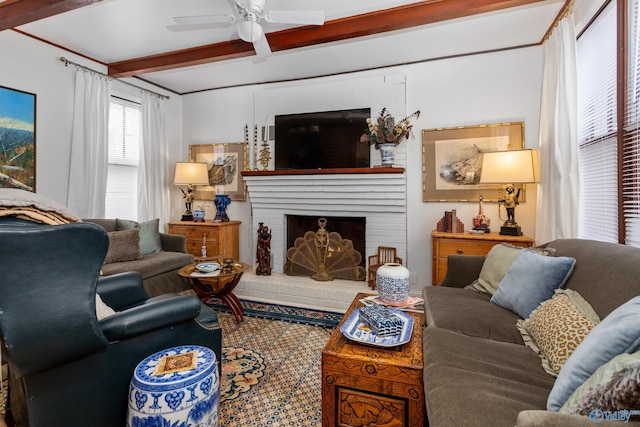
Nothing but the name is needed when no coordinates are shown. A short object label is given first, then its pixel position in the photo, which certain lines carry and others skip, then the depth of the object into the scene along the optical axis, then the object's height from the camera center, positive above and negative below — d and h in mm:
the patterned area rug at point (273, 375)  1636 -1010
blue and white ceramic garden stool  1233 -710
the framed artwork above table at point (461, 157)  3236 +611
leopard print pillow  1252 -475
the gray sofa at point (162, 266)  2953 -508
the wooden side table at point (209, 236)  3926 -287
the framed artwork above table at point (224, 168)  4273 +605
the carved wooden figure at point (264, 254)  3797 -488
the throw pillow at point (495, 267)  2096 -353
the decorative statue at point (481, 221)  3129 -65
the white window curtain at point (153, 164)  4035 +619
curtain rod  3221 +1537
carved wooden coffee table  1257 -695
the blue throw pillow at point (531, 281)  1671 -358
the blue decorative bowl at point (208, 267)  2713 -468
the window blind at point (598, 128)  2078 +623
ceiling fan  2113 +1332
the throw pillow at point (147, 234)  3375 -235
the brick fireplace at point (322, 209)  3361 +53
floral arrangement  3326 +870
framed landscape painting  2797 +652
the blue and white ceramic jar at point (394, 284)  1815 -398
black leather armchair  1084 -460
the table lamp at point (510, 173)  2736 +368
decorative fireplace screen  3662 -508
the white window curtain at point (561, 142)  2375 +571
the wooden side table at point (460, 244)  2861 -271
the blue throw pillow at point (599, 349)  854 -374
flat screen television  3645 +867
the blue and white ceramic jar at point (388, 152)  3336 +648
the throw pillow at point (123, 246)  3051 -334
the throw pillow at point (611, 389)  728 -416
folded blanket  1229 +14
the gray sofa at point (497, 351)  978 -584
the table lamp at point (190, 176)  4059 +464
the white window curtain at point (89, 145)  3305 +709
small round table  2788 -696
